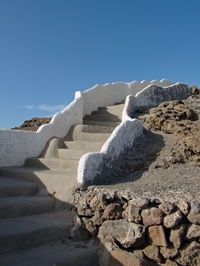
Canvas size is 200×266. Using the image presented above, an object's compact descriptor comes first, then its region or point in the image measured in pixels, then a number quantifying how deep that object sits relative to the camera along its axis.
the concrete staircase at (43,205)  3.06
